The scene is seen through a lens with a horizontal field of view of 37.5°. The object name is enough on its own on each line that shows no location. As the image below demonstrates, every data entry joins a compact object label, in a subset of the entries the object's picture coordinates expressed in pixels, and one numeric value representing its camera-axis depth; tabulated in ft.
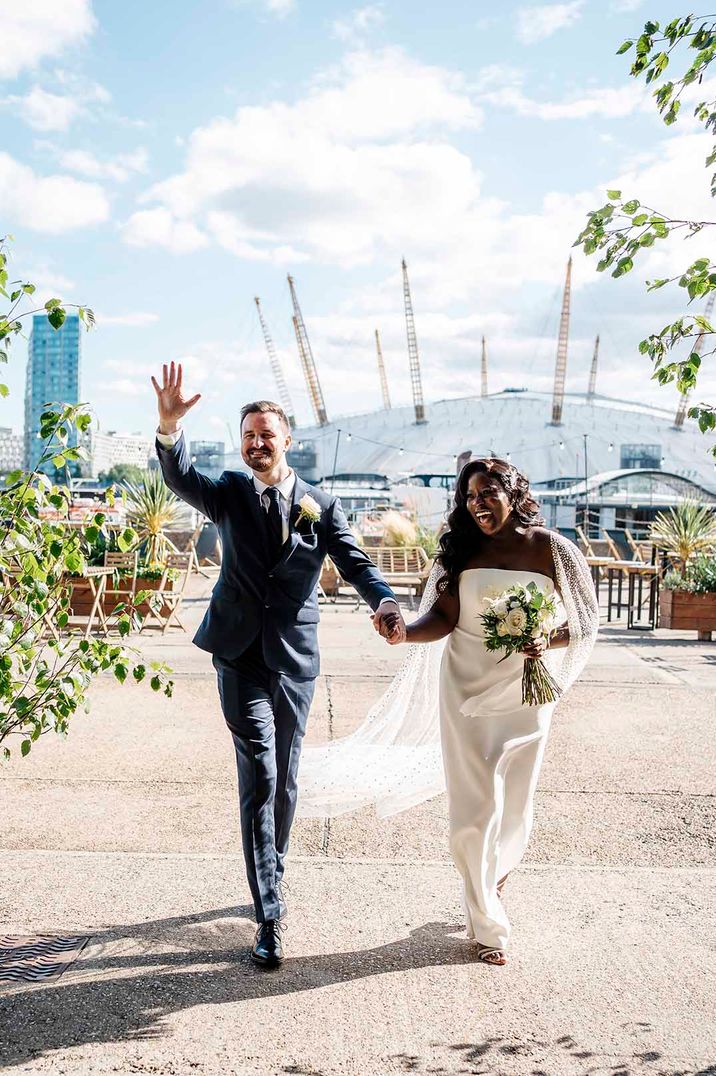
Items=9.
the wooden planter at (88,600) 42.19
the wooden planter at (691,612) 43.72
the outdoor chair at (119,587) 41.39
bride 12.39
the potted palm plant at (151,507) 53.42
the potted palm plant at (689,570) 44.01
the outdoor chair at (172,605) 42.22
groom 12.37
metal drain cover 11.34
